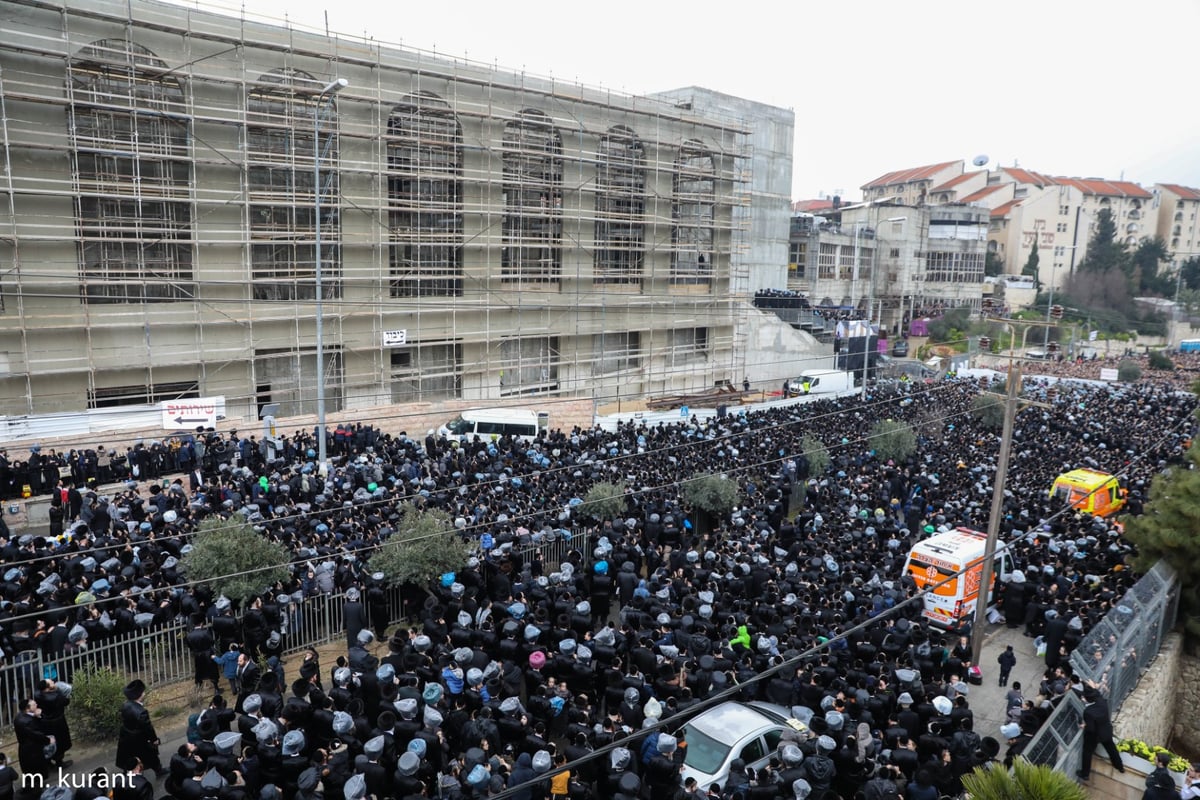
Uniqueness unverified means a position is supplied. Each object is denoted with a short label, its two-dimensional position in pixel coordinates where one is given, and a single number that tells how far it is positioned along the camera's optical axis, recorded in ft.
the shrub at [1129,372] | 134.00
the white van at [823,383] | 113.91
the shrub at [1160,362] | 149.79
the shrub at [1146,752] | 31.04
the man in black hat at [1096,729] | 31.27
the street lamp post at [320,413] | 57.77
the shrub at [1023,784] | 22.21
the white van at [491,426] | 75.10
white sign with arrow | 60.34
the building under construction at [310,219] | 66.90
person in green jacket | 34.51
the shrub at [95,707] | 30.40
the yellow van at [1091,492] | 59.06
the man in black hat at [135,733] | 26.68
